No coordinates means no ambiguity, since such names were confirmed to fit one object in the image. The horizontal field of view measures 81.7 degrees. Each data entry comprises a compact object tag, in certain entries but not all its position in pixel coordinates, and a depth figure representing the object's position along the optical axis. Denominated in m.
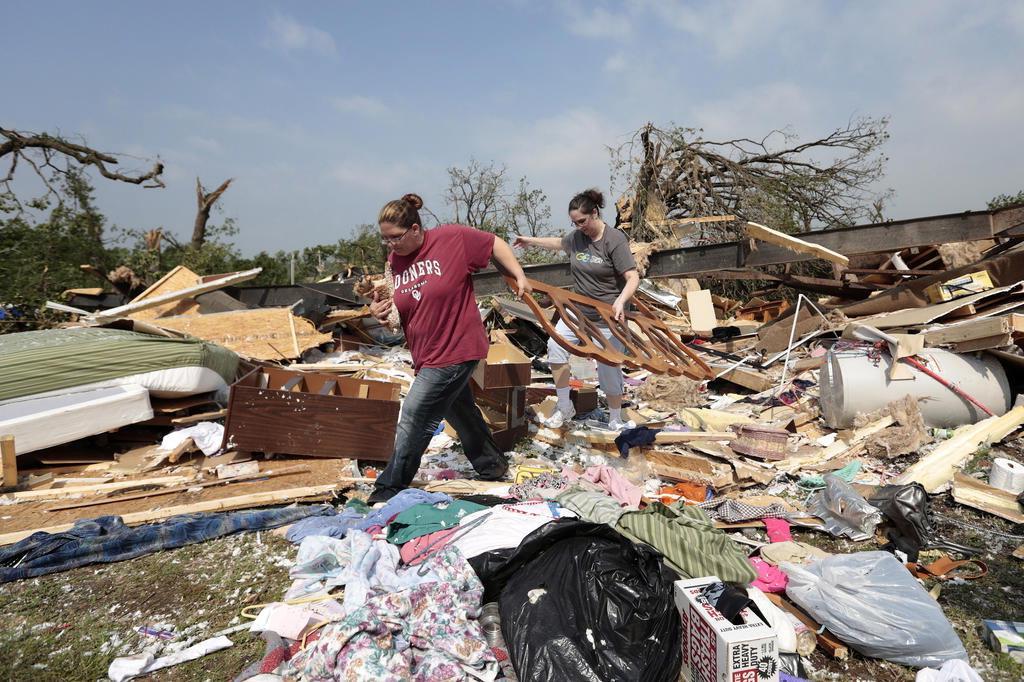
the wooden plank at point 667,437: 5.18
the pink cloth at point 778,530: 3.44
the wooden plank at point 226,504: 3.73
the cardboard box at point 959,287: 7.48
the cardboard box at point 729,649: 1.95
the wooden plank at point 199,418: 5.34
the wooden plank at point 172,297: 7.99
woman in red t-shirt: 3.57
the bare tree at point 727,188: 12.01
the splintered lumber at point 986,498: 3.67
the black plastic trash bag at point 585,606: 2.12
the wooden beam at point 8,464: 4.36
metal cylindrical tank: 5.28
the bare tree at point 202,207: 19.39
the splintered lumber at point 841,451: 4.77
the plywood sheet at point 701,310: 9.87
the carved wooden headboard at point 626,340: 4.26
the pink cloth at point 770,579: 2.85
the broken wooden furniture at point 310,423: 4.57
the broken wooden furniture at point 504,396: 4.91
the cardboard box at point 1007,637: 2.39
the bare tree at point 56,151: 12.30
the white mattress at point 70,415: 4.62
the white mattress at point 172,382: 5.14
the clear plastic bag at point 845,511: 3.42
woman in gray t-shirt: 4.90
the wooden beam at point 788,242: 7.19
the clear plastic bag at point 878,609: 2.33
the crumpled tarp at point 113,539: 3.20
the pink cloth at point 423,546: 2.96
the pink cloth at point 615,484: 3.85
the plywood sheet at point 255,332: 7.84
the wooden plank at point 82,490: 4.28
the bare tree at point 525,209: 18.42
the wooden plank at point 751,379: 6.89
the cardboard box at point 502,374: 4.88
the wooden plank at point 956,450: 4.19
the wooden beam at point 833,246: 7.94
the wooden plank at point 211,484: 4.11
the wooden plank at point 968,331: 5.30
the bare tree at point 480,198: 18.45
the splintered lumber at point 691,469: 4.38
